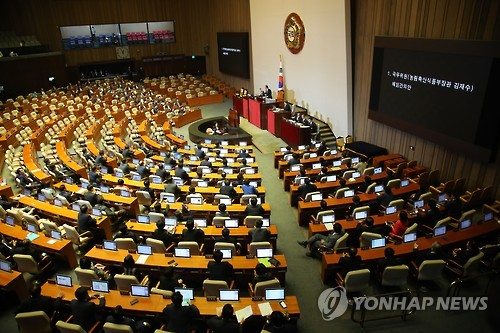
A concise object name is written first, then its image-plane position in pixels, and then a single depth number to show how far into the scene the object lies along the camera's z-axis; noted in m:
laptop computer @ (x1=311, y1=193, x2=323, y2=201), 9.95
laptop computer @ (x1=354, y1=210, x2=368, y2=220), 8.90
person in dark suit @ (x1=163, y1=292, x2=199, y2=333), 5.75
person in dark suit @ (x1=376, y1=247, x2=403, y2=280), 6.88
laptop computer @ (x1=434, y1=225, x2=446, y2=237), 7.86
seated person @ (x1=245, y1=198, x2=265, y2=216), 9.08
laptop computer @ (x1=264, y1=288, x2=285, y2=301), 6.22
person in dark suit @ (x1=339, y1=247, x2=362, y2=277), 7.07
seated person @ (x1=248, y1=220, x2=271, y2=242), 7.93
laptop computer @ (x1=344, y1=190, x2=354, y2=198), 10.11
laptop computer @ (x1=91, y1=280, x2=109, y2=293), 6.64
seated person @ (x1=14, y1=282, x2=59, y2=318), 6.23
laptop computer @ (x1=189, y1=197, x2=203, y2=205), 10.11
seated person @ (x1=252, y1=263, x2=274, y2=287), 6.59
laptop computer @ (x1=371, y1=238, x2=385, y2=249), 7.63
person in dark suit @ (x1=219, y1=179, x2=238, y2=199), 10.41
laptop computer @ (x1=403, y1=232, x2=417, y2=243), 7.68
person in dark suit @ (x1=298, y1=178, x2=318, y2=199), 10.42
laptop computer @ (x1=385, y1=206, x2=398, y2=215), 9.02
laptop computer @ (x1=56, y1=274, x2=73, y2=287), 6.80
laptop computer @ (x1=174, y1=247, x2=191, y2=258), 7.52
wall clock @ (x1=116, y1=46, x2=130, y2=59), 31.58
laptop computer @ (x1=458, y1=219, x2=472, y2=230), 8.07
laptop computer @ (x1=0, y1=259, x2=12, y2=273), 7.38
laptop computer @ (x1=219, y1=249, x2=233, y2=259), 7.50
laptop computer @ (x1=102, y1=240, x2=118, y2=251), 7.88
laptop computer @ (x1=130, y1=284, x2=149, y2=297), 6.51
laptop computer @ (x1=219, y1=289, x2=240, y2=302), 6.26
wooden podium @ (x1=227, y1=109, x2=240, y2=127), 20.11
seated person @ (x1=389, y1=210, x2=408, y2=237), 7.97
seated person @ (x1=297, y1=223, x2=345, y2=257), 7.86
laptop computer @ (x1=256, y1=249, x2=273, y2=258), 7.44
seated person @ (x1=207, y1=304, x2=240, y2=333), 5.50
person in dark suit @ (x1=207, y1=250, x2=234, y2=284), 6.87
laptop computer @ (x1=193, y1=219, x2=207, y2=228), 8.80
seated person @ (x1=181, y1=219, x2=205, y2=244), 8.09
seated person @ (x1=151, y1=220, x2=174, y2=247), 8.19
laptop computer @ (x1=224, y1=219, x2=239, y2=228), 8.59
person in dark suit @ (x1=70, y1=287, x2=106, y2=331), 6.02
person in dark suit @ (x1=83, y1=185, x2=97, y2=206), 10.24
